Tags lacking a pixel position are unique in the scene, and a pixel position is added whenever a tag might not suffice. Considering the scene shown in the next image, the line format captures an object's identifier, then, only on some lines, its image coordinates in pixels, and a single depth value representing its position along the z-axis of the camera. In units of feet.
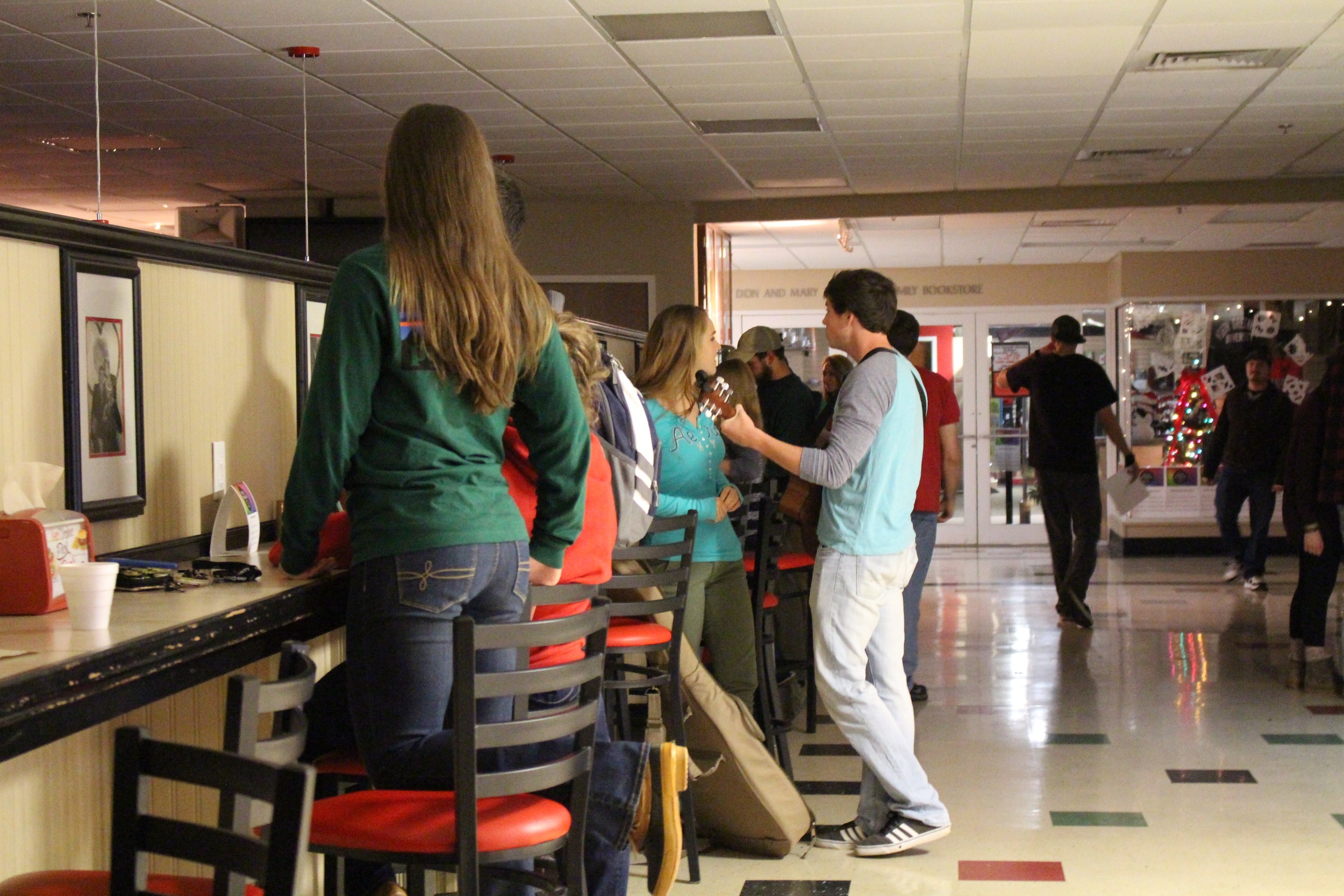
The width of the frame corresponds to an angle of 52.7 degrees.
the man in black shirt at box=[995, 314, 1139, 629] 24.80
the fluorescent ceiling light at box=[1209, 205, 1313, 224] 33.09
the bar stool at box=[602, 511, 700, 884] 10.73
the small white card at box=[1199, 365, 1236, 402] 40.29
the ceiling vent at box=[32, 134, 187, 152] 25.20
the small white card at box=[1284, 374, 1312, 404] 40.47
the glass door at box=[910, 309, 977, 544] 43.57
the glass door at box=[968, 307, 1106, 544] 43.37
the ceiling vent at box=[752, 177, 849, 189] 29.78
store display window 40.40
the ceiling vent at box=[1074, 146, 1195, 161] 26.58
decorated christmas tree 40.40
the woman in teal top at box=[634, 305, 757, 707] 13.32
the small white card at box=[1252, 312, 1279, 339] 40.68
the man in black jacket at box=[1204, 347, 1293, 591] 31.01
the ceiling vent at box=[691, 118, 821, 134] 23.50
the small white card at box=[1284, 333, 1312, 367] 40.55
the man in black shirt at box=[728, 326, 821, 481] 21.02
